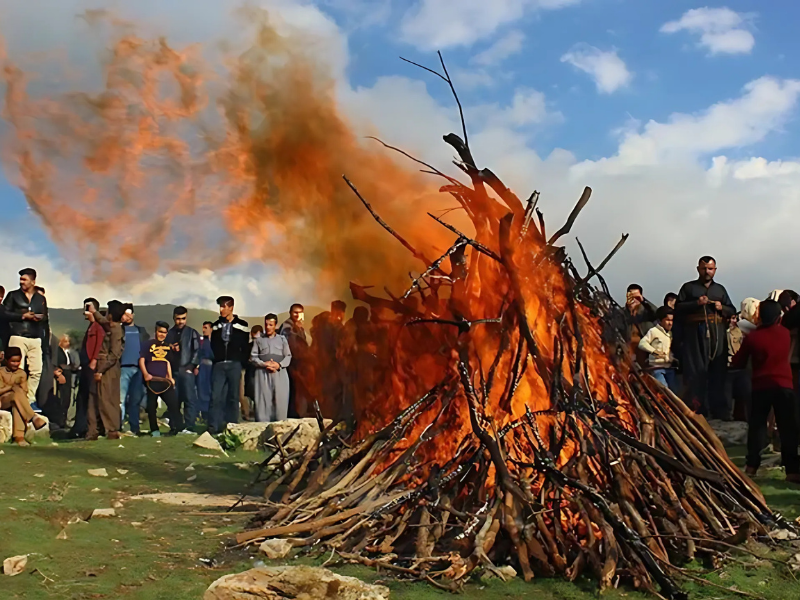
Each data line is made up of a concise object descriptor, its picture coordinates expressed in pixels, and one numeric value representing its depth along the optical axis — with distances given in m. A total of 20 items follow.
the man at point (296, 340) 13.49
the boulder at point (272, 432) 11.16
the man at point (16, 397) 12.33
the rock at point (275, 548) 5.37
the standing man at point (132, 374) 14.10
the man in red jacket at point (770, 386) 8.62
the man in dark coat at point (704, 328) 11.54
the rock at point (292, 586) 4.25
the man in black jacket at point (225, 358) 13.94
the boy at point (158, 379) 13.94
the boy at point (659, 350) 12.20
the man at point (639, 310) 12.40
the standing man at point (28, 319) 13.17
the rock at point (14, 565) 4.90
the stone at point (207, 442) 11.72
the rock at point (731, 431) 11.43
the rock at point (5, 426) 12.30
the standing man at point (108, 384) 13.05
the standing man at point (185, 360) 14.26
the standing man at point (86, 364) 13.37
